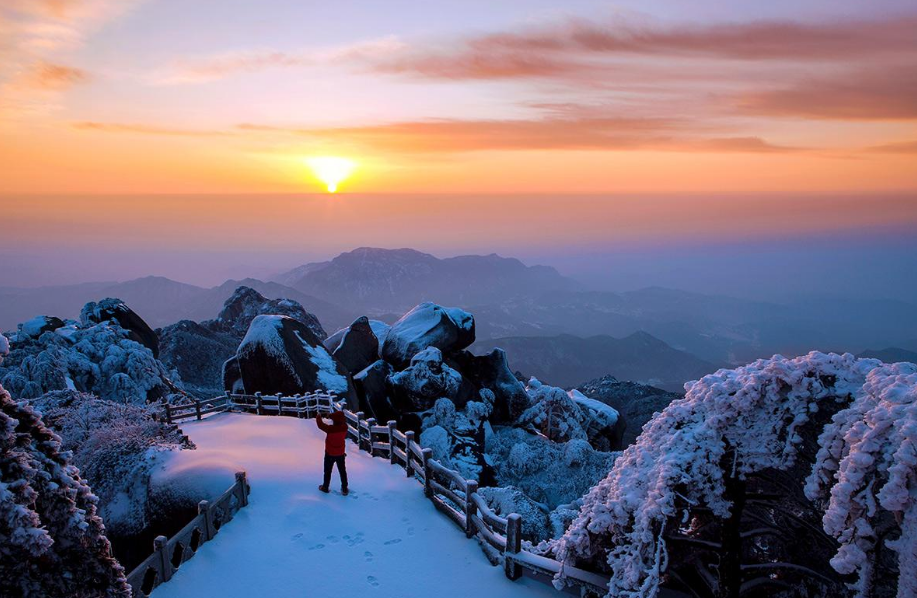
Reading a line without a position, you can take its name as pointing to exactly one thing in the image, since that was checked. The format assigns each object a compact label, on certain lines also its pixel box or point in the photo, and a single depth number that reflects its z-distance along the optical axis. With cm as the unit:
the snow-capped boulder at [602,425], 3055
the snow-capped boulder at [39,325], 2786
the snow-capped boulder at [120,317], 3378
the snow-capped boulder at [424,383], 2420
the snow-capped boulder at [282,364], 2220
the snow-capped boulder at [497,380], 2828
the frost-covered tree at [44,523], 410
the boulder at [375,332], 2984
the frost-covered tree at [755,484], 430
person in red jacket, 1082
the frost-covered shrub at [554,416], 2734
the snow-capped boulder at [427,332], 2700
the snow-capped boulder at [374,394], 2477
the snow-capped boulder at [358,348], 2778
